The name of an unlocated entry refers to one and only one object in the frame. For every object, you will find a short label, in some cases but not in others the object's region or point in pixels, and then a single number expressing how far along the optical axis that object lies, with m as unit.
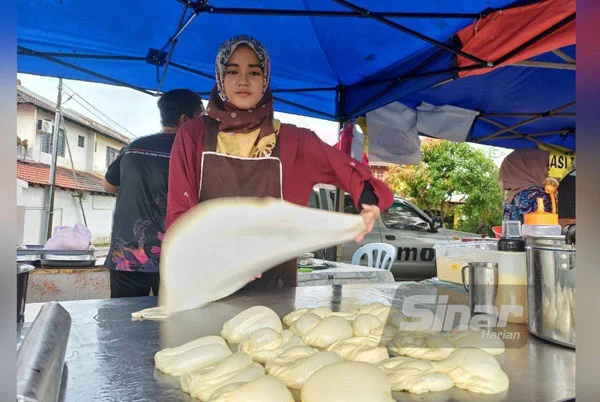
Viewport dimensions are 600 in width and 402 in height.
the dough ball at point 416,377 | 1.00
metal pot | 1.20
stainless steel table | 0.98
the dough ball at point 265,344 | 1.18
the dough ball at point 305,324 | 1.38
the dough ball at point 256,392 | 0.89
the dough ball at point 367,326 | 1.37
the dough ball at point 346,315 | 1.54
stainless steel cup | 1.54
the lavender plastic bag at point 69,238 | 2.78
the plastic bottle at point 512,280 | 1.54
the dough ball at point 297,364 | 1.03
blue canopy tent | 2.63
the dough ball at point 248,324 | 1.36
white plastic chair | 4.87
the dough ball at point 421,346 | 1.20
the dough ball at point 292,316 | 1.53
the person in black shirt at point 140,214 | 2.36
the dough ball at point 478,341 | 1.27
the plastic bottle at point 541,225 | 1.57
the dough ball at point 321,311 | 1.56
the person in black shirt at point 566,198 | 3.29
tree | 12.72
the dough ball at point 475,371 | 1.02
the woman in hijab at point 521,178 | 4.32
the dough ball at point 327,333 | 1.31
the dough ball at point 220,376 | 0.95
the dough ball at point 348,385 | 0.90
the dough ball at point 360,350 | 1.18
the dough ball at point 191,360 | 1.07
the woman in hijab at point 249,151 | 1.93
